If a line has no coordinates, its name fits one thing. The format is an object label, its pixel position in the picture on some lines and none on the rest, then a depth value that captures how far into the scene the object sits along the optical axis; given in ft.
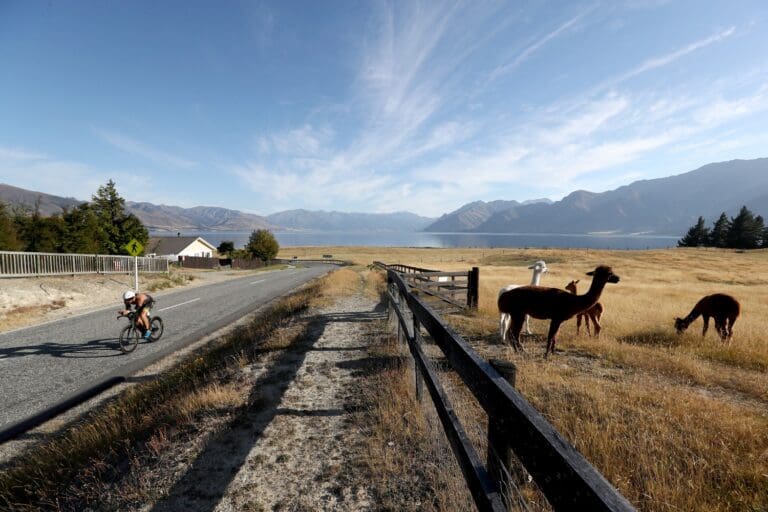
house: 211.41
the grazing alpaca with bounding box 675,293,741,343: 24.86
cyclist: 31.42
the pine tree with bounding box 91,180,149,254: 117.39
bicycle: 30.43
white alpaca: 25.38
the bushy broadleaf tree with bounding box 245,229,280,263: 200.23
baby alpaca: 26.53
